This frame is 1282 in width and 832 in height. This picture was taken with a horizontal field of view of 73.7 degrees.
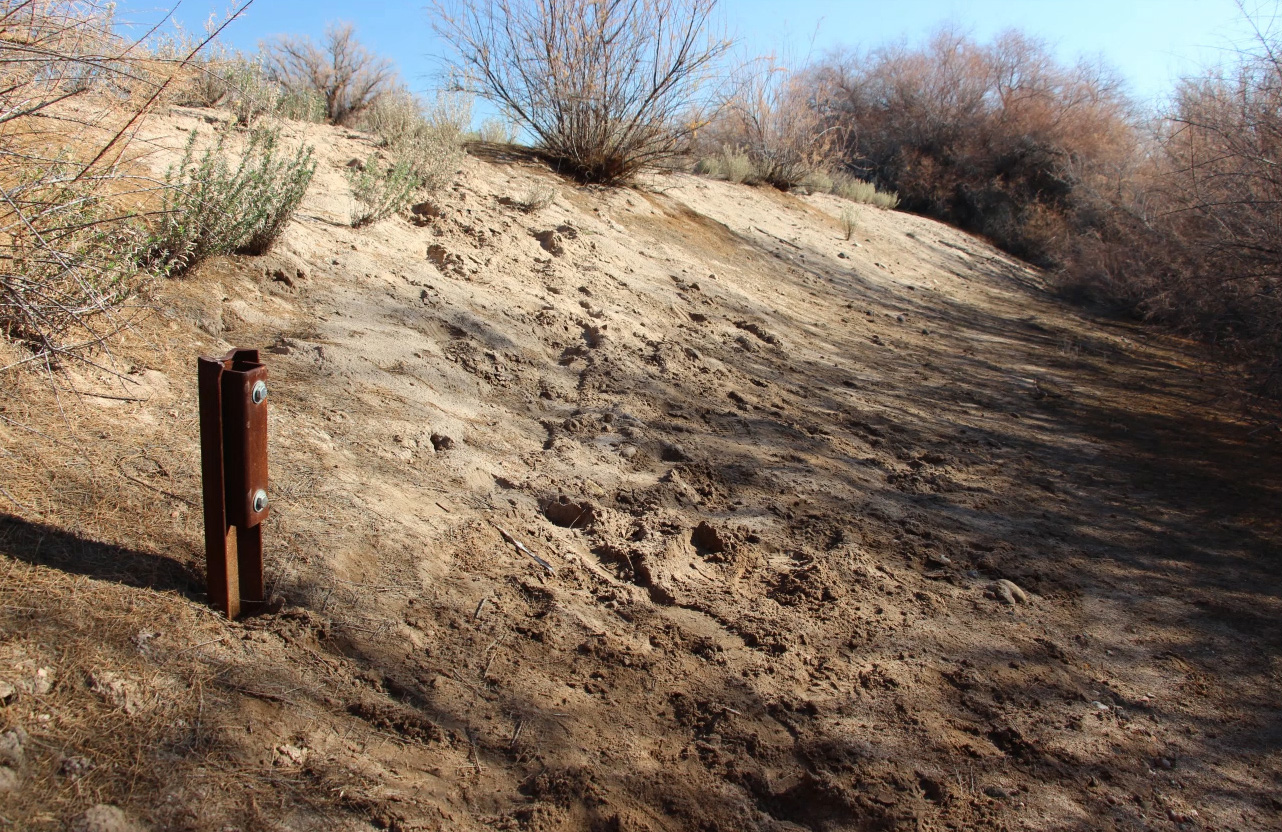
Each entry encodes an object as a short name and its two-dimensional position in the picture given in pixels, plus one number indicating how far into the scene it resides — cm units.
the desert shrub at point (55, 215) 306
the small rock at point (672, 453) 456
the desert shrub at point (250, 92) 685
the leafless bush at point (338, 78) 1044
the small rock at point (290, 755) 214
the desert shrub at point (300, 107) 757
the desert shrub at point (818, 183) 1478
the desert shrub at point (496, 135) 975
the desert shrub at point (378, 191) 591
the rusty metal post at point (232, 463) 237
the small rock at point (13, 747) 187
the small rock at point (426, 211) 640
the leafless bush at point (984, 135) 1972
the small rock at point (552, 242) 682
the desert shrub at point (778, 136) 1416
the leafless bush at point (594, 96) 866
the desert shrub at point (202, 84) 578
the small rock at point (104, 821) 179
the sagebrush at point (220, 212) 421
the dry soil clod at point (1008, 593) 381
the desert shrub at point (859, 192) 1614
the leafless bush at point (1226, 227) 682
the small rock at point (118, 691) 211
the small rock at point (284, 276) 480
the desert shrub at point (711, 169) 1323
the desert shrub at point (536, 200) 736
